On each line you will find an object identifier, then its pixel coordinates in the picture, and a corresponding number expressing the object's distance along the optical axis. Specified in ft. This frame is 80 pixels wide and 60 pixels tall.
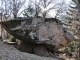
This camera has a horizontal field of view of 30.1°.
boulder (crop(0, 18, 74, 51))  32.44
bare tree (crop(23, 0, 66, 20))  69.41
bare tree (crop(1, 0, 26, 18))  73.26
